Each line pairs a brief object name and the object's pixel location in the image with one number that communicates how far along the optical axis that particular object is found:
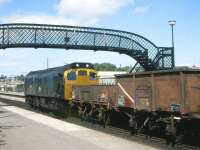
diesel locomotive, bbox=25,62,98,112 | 19.65
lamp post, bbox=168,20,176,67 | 21.96
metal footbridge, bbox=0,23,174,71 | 33.41
